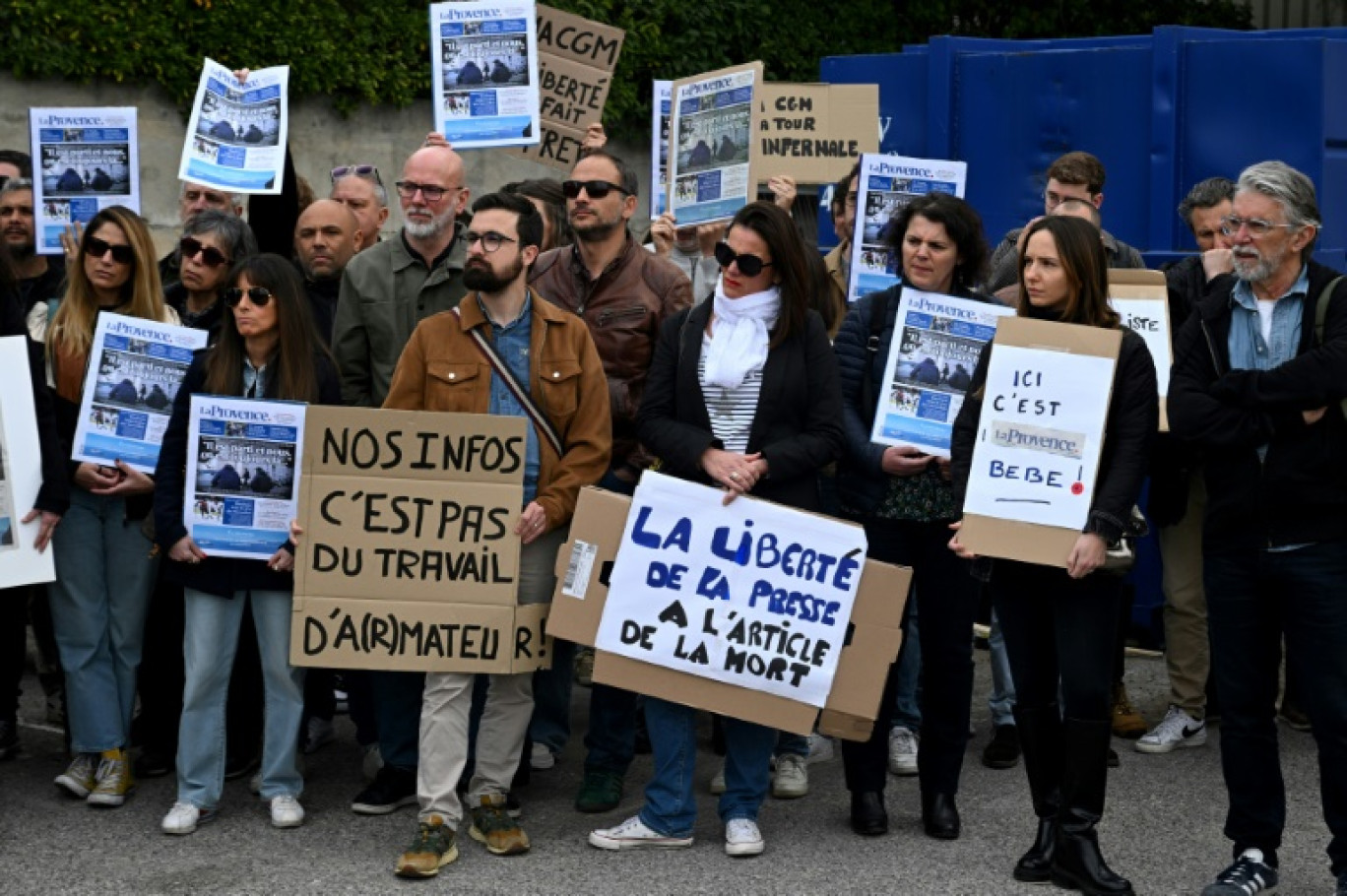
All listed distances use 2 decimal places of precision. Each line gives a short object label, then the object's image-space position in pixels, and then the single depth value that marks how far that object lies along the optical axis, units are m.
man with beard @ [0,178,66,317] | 8.23
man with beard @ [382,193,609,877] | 6.83
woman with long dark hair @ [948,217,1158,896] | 6.18
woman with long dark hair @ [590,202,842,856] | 6.75
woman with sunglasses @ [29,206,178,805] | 7.33
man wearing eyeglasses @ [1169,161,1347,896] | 5.95
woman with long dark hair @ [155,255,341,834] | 6.96
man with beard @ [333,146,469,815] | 7.59
